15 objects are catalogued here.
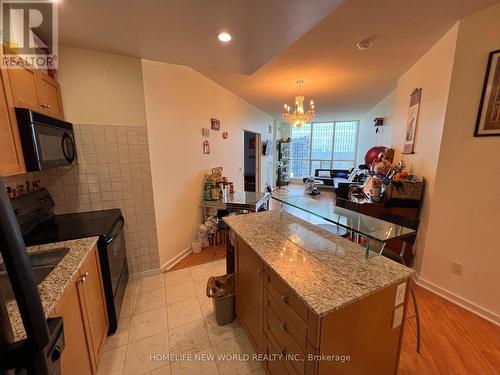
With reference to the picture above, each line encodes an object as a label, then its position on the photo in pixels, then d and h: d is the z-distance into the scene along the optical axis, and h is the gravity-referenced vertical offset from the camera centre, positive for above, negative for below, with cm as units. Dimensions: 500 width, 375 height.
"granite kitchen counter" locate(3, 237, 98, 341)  87 -65
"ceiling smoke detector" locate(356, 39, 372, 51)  224 +117
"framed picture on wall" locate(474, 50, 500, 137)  177 +43
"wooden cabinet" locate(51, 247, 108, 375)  111 -102
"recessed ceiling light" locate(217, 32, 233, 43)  187 +104
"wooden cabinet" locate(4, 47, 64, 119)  139 +46
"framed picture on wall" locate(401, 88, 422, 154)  266 +41
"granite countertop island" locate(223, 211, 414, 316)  97 -63
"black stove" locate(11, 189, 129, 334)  160 -63
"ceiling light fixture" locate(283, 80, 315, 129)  394 +72
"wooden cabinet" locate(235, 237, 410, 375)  94 -89
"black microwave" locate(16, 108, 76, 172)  139 +9
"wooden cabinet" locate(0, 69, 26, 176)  125 +10
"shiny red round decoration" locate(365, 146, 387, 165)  406 -3
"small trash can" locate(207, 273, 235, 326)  186 -128
